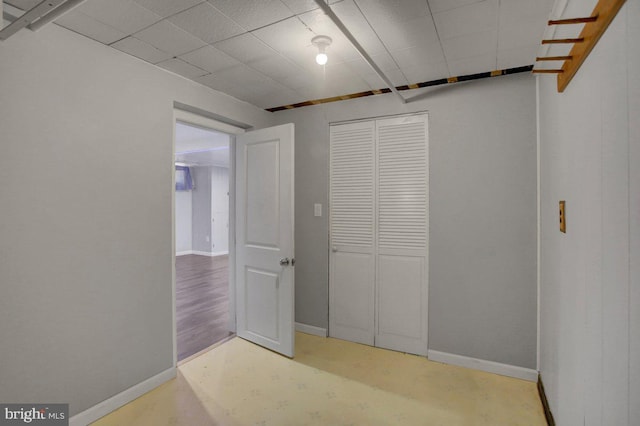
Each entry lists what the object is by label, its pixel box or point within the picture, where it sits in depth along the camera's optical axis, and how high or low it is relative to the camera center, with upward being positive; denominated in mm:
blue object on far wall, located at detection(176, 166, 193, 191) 8508 +895
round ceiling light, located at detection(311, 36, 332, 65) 1969 +1087
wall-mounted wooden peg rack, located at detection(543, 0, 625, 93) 942 +620
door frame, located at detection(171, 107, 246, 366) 2555 +204
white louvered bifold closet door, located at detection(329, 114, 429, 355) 2896 -215
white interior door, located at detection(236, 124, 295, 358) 2848 -259
